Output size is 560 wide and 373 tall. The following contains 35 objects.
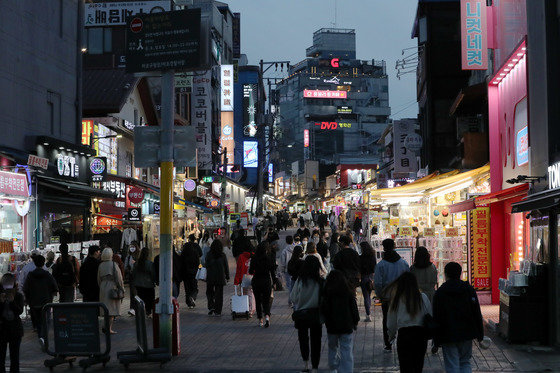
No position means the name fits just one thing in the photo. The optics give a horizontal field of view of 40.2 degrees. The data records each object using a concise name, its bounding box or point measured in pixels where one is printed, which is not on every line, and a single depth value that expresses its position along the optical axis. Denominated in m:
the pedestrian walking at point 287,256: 18.84
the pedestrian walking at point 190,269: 19.62
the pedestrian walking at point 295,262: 13.01
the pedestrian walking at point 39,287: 13.84
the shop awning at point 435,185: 22.19
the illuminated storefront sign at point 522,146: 16.64
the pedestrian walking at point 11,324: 9.82
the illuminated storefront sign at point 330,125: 152.38
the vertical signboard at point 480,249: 18.11
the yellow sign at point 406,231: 24.05
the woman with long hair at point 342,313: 9.43
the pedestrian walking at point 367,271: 16.50
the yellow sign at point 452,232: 19.95
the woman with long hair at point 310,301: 10.16
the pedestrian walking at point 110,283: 14.83
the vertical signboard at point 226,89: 72.25
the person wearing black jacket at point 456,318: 8.36
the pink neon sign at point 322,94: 162.12
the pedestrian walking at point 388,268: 11.95
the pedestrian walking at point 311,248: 14.73
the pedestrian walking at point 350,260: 14.75
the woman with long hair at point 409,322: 8.31
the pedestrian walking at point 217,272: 17.52
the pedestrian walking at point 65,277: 16.09
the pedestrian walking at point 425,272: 12.29
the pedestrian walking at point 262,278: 15.19
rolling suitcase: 16.86
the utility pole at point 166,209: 11.86
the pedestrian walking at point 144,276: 16.52
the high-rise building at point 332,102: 152.38
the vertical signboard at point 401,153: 48.75
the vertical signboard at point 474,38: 22.19
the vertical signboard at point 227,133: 73.06
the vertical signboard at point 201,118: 50.81
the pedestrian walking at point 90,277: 15.59
